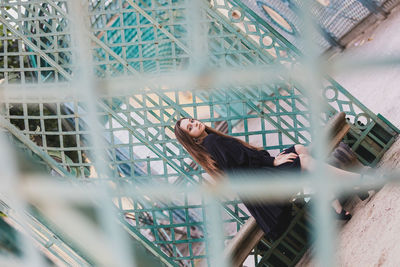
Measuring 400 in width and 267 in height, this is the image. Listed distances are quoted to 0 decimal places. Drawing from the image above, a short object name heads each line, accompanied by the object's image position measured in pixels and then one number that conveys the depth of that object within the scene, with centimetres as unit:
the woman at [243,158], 488
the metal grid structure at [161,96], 530
